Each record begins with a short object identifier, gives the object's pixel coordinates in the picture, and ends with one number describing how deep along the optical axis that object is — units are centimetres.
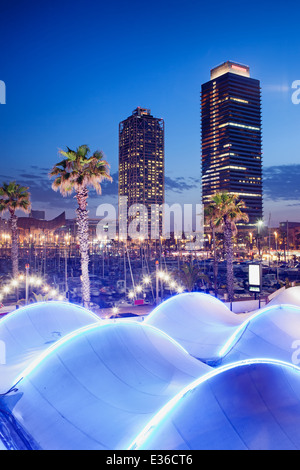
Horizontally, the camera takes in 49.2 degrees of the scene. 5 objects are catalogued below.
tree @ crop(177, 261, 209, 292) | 3086
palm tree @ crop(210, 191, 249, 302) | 2825
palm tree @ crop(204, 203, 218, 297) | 2923
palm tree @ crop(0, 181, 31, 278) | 2745
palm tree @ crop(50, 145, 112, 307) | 1978
